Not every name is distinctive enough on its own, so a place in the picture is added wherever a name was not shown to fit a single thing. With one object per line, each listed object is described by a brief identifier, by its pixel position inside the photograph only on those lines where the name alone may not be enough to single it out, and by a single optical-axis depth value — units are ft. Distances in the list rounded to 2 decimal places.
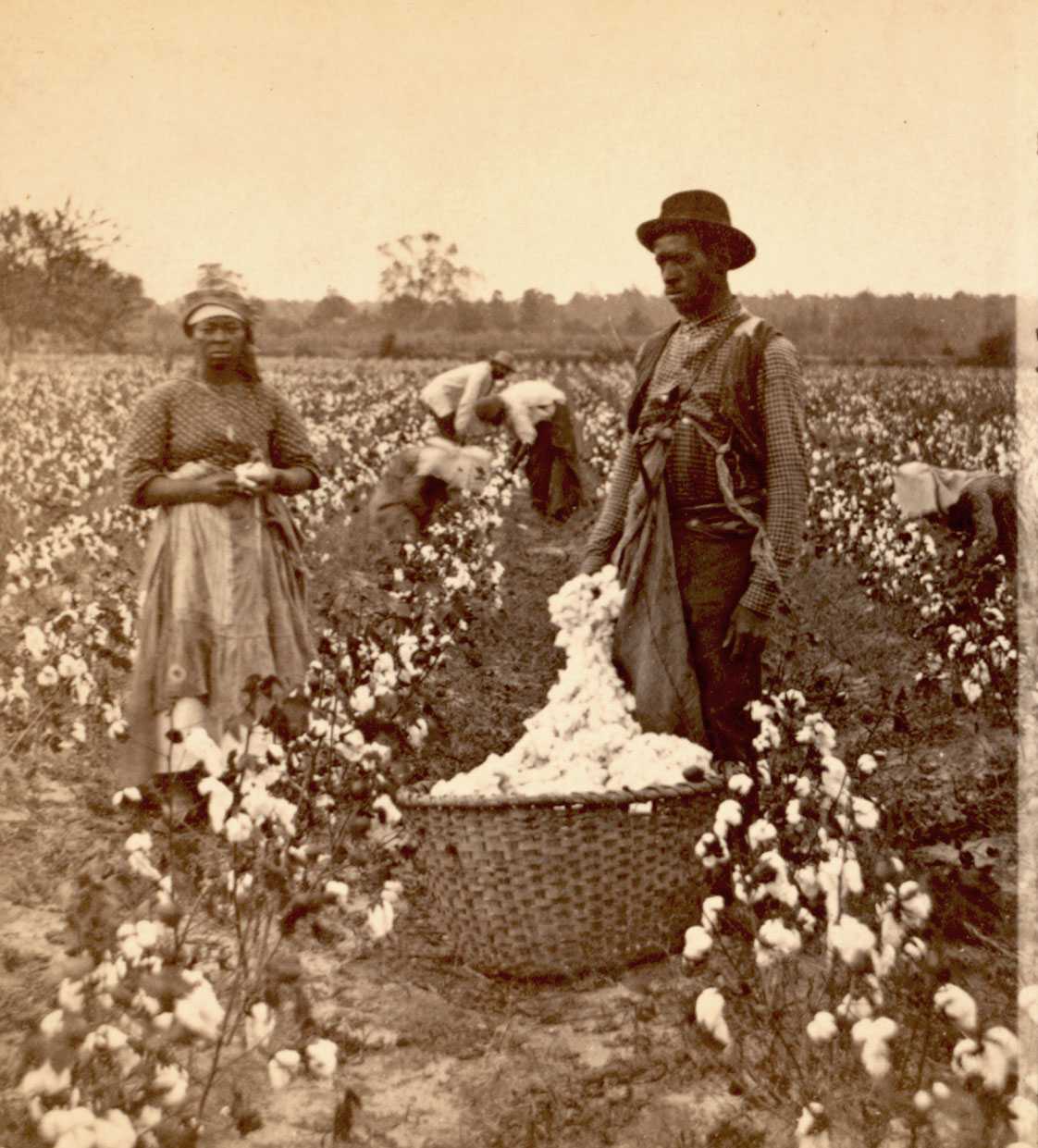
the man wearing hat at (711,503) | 12.23
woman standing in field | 14.73
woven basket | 10.94
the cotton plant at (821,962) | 6.50
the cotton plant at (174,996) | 6.15
